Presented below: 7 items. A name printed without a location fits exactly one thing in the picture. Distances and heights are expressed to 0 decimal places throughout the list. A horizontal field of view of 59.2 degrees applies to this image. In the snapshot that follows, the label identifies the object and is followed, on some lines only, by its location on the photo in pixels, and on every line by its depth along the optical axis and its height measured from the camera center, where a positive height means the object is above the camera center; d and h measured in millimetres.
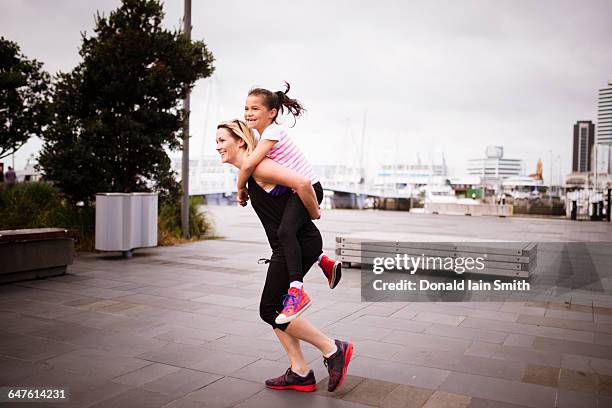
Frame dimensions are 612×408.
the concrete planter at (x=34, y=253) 6941 -887
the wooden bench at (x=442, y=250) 7574 -809
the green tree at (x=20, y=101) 12453 +2025
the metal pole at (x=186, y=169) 11875 +495
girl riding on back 3135 +146
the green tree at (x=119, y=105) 10219 +1674
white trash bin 9031 -541
